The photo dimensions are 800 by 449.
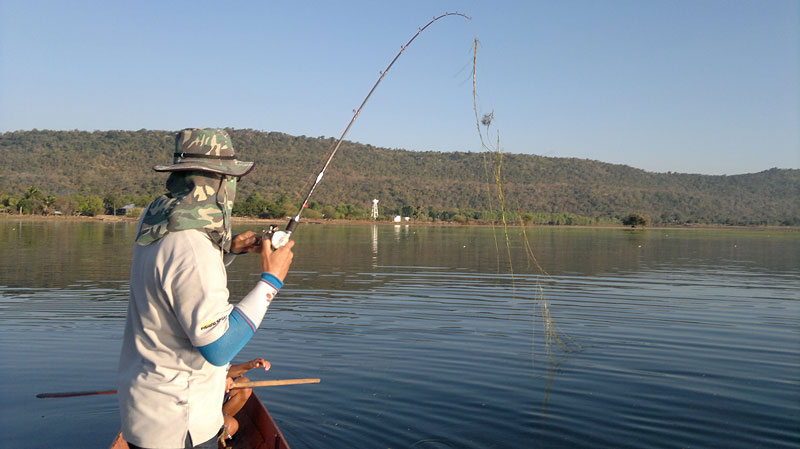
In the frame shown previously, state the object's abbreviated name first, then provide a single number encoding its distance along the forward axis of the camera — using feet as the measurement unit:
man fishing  8.74
